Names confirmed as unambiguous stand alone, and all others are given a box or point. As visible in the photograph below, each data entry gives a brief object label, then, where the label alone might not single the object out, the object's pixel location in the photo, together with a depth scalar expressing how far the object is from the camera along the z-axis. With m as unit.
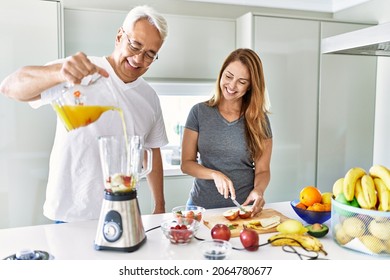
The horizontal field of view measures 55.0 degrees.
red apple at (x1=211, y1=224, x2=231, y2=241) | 1.20
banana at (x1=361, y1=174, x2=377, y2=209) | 1.11
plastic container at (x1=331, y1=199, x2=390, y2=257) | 1.08
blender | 1.10
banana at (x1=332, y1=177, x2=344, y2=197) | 1.22
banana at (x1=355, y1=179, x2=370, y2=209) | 1.11
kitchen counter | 1.11
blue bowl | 1.37
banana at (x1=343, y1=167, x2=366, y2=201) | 1.16
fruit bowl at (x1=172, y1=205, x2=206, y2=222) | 1.34
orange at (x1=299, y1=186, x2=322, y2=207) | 1.42
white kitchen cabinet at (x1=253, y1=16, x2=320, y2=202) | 2.79
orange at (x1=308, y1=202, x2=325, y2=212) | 1.38
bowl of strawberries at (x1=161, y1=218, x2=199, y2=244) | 1.18
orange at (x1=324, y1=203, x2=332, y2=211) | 1.38
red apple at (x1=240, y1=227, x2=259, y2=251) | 1.14
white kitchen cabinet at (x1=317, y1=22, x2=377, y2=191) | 2.96
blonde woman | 1.75
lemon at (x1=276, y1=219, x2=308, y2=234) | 1.25
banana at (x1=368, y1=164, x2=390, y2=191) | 1.14
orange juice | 1.03
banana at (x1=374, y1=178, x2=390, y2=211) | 1.09
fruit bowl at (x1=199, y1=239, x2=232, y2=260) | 1.08
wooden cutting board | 1.31
